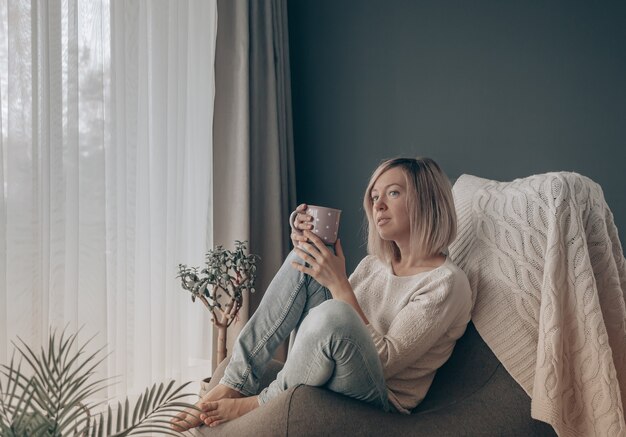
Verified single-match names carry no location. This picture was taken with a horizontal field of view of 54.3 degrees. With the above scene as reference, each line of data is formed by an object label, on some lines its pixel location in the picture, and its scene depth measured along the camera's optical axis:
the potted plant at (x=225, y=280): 2.09
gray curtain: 2.62
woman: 1.39
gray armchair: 1.32
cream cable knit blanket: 1.42
